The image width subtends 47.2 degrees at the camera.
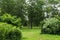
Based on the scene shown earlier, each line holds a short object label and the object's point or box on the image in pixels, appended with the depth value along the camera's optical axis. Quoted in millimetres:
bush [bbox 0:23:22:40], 5347
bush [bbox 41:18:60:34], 9609
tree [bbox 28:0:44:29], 15766
